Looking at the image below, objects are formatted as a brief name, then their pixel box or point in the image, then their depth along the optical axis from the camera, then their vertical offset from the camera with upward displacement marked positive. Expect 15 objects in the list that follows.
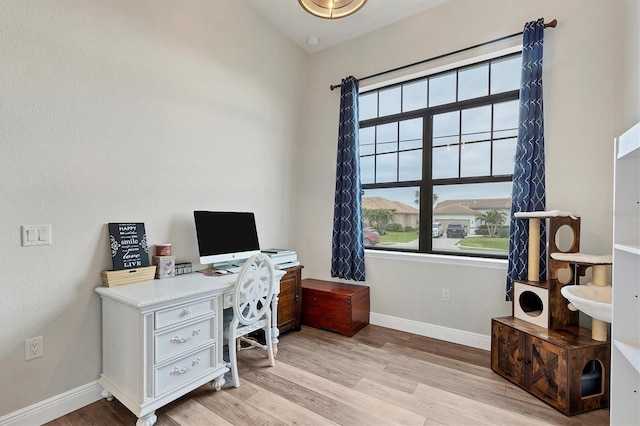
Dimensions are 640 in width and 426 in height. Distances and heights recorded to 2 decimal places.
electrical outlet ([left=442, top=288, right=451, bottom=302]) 2.69 -0.81
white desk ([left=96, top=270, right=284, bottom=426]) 1.53 -0.78
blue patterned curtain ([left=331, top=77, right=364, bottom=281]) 3.09 +0.14
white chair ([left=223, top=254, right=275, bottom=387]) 1.95 -0.68
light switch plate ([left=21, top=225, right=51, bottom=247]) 1.55 -0.15
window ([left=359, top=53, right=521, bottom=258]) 2.57 +0.51
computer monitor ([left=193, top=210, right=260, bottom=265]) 2.24 -0.23
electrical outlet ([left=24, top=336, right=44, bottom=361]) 1.55 -0.77
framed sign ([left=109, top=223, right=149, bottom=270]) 1.86 -0.25
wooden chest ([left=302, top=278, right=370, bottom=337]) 2.79 -0.99
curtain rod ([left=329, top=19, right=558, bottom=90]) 2.22 +1.46
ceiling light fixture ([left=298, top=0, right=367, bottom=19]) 1.74 +1.25
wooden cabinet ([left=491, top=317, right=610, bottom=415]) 1.67 -0.98
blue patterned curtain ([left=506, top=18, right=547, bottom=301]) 2.24 +0.44
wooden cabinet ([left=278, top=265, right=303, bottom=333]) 2.76 -0.91
